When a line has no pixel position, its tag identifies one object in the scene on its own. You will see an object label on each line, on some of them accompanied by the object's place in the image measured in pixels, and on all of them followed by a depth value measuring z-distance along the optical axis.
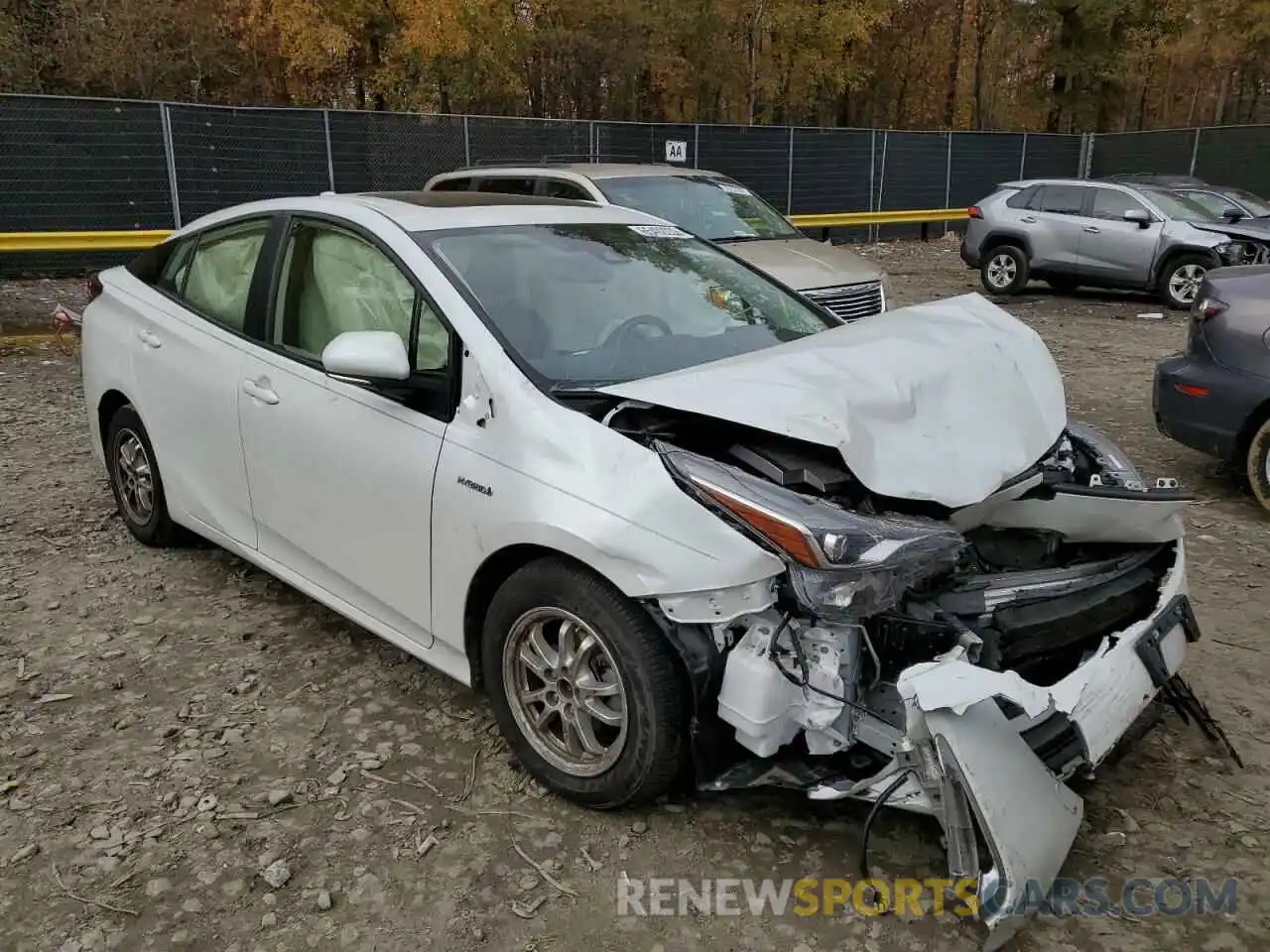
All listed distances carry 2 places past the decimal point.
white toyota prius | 2.53
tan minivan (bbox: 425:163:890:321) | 8.22
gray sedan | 5.39
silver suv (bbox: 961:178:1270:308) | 12.97
